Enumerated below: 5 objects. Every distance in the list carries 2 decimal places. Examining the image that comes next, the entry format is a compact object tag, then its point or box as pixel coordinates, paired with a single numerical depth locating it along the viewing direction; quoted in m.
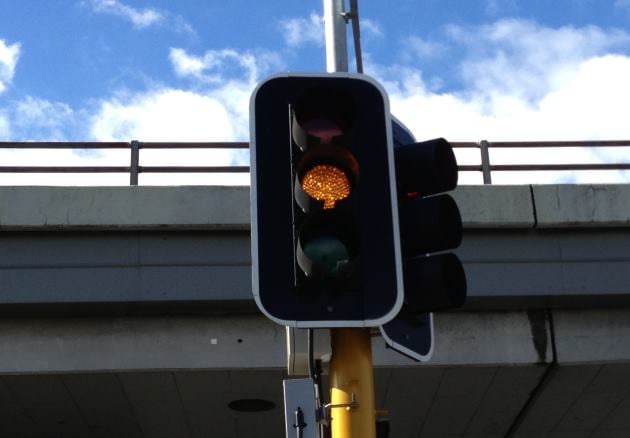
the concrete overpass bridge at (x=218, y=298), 9.45
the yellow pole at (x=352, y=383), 3.79
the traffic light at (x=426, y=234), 3.85
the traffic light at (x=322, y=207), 3.71
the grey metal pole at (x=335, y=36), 5.00
